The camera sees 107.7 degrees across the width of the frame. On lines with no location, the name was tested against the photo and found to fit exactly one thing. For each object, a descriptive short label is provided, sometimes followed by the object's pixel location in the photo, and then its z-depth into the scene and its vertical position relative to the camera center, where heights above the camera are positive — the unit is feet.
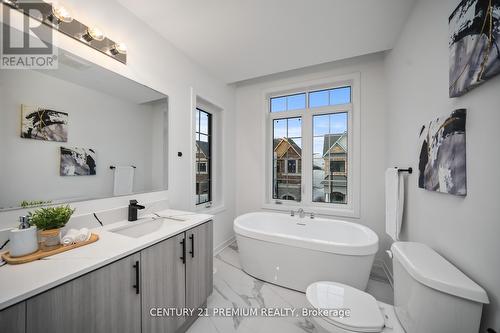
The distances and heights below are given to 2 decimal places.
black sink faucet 4.98 -1.22
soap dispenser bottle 2.83 -1.19
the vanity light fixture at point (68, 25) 3.49 +3.05
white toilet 2.53 -2.16
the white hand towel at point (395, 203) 5.50 -1.11
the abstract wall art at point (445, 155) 3.13 +0.24
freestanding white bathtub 5.59 -2.96
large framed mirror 3.32 +0.70
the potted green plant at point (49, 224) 3.18 -1.05
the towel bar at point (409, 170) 5.24 -0.08
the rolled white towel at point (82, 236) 3.45 -1.35
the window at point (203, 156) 8.71 +0.48
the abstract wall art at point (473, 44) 2.50 +1.91
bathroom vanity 2.27 -1.90
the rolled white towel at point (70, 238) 3.31 -1.33
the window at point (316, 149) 8.64 +0.94
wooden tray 2.73 -1.44
